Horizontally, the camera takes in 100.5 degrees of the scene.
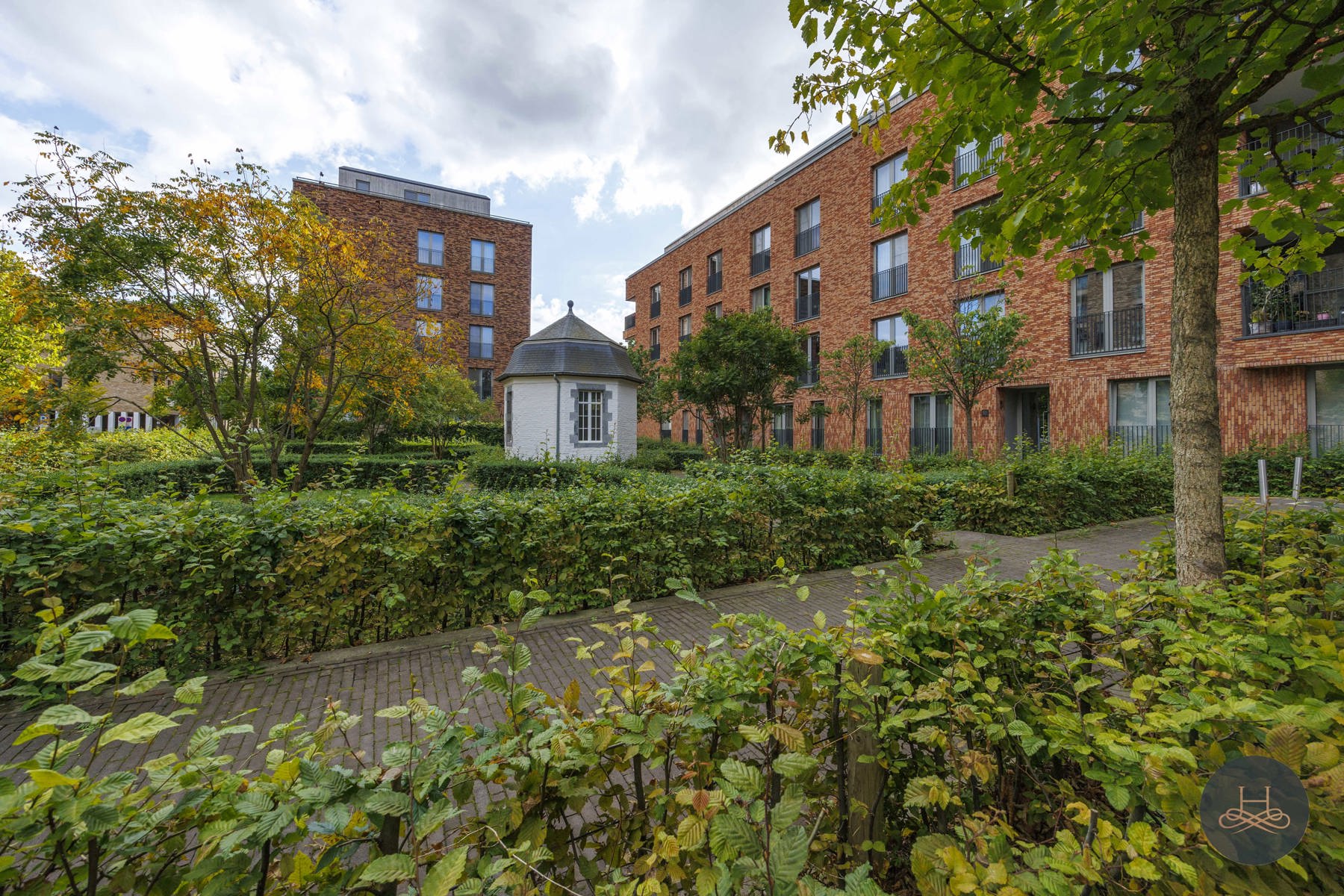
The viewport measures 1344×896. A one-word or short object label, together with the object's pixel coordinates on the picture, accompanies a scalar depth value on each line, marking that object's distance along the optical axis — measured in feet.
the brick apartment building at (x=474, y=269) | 109.19
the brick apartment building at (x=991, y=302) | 44.60
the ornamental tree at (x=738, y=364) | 57.82
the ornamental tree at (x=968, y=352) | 46.42
